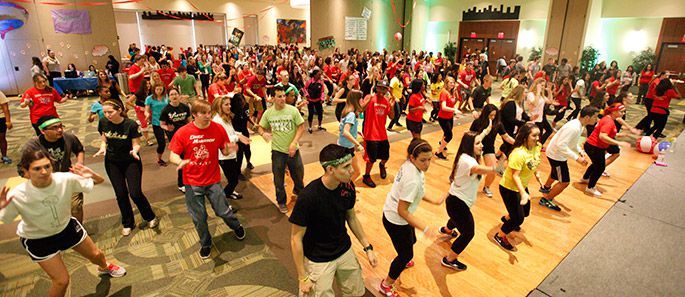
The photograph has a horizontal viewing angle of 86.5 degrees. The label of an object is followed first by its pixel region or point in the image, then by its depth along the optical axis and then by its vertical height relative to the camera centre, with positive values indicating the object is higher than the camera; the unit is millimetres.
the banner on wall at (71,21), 13574 +1127
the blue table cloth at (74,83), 12688 -1096
